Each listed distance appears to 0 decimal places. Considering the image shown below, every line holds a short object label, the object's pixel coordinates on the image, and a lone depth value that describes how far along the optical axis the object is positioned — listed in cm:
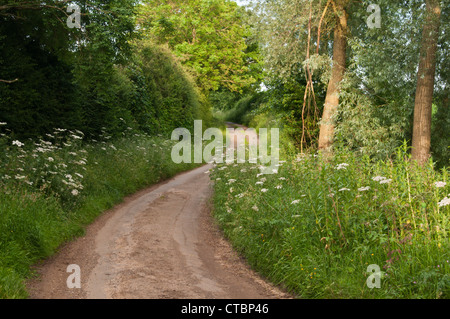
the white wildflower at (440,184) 527
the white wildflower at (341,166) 706
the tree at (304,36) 1350
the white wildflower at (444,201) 503
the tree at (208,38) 3353
